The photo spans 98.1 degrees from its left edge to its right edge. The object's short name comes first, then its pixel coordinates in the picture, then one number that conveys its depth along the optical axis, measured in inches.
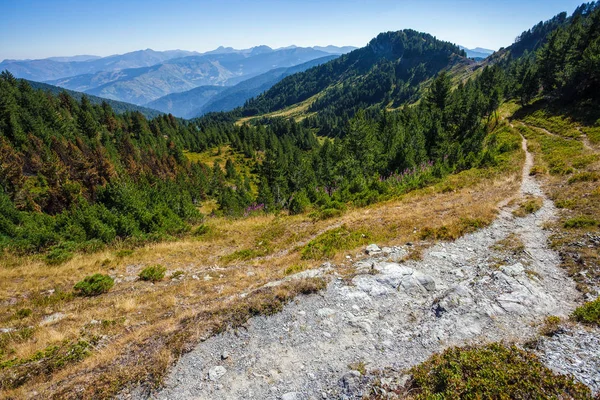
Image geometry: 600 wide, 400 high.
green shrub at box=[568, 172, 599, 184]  789.6
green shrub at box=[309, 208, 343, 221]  917.8
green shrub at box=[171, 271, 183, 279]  603.8
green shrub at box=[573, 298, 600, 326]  295.9
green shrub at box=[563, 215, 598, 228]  532.5
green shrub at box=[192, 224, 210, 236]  959.6
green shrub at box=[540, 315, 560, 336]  289.7
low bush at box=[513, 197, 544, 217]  672.1
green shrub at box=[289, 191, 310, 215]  1133.1
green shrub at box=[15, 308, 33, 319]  457.1
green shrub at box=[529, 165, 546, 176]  1031.1
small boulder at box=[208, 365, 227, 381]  278.0
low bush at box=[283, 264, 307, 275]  503.1
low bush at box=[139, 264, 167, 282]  588.4
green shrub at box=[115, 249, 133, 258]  740.0
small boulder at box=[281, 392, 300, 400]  254.5
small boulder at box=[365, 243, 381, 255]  534.9
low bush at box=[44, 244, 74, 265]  699.4
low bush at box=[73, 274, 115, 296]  529.0
